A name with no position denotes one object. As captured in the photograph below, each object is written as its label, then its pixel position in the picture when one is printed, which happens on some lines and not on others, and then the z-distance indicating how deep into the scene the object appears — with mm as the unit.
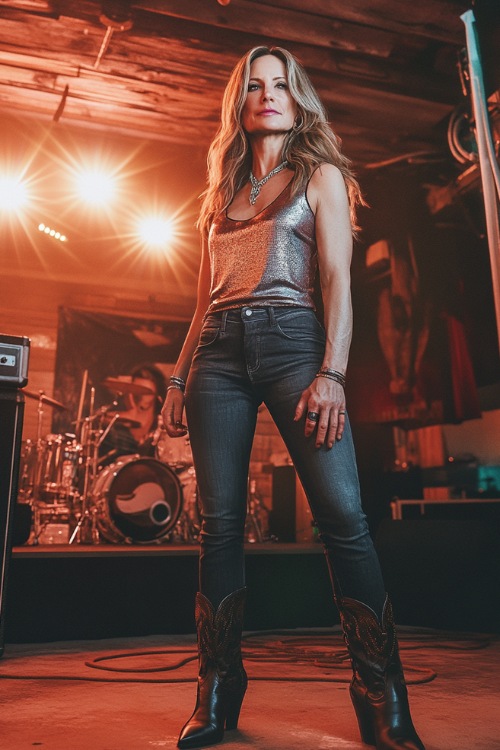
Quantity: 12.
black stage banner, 7676
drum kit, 5441
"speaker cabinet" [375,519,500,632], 3207
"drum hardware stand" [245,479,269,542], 6012
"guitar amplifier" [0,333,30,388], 2682
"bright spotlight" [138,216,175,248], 6543
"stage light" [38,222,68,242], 6750
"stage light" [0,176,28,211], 5637
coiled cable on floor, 2234
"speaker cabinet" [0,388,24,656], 2585
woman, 1430
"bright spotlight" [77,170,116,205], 5543
